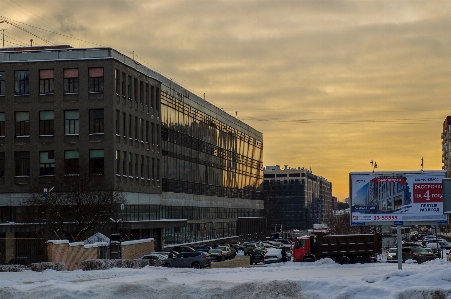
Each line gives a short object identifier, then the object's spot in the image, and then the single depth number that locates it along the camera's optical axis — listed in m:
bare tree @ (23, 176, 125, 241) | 67.69
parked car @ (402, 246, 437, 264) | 58.28
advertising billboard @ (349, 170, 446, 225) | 42.53
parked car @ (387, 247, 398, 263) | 60.74
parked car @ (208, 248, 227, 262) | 77.52
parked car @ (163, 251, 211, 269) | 57.25
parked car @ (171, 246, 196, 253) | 74.72
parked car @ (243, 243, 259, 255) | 96.39
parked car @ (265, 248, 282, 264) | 64.81
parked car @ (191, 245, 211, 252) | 83.77
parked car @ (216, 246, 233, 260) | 82.81
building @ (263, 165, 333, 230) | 188.62
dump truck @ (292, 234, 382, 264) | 58.47
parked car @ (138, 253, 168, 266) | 57.04
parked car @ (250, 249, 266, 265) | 67.12
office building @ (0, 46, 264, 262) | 79.00
